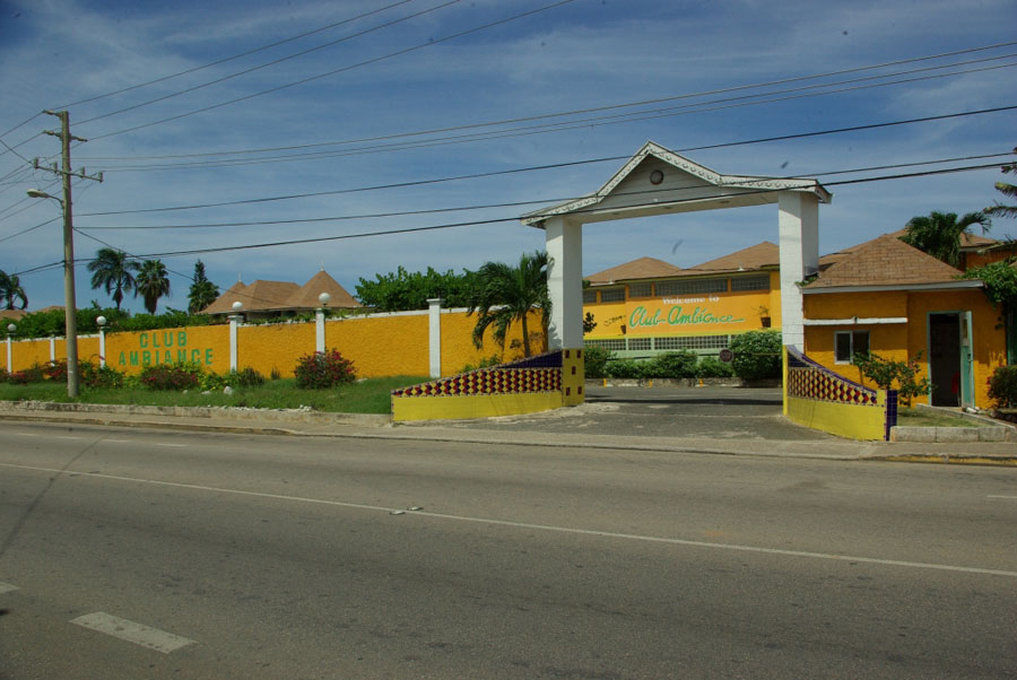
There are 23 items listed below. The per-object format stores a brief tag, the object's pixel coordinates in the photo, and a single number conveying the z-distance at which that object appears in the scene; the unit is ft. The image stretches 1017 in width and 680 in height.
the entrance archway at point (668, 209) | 64.23
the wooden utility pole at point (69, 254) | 99.14
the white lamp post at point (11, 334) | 144.87
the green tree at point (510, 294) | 72.90
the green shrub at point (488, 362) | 77.25
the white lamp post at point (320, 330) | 93.81
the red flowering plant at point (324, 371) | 87.71
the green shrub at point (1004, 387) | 57.36
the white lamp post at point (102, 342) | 123.54
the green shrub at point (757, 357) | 114.21
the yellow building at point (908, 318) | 60.70
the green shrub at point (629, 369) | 128.57
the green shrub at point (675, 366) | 125.27
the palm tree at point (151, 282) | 251.39
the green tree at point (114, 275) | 245.86
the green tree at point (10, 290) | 361.06
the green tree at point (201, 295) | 262.26
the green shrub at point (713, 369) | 121.90
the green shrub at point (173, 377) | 104.53
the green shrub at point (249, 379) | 96.89
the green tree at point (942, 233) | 101.14
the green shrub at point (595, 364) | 131.95
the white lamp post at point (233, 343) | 104.73
